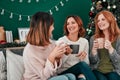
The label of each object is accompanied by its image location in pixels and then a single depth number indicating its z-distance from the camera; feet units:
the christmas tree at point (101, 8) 14.29
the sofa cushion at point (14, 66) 8.54
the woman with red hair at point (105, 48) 9.08
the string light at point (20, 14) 15.09
